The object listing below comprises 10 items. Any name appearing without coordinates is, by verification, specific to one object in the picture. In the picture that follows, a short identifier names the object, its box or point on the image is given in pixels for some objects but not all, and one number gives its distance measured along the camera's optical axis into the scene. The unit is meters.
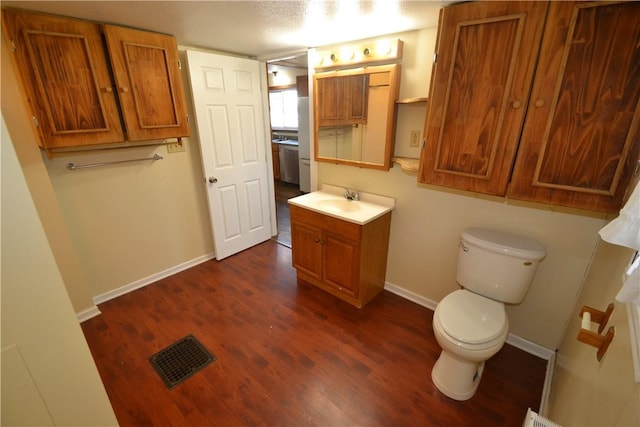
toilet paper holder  0.93
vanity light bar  1.99
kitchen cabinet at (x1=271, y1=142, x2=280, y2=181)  5.86
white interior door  2.53
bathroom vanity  2.13
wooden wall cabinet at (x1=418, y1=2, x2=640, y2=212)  1.18
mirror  2.10
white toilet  1.47
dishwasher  5.56
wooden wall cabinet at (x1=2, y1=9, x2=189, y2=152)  1.61
